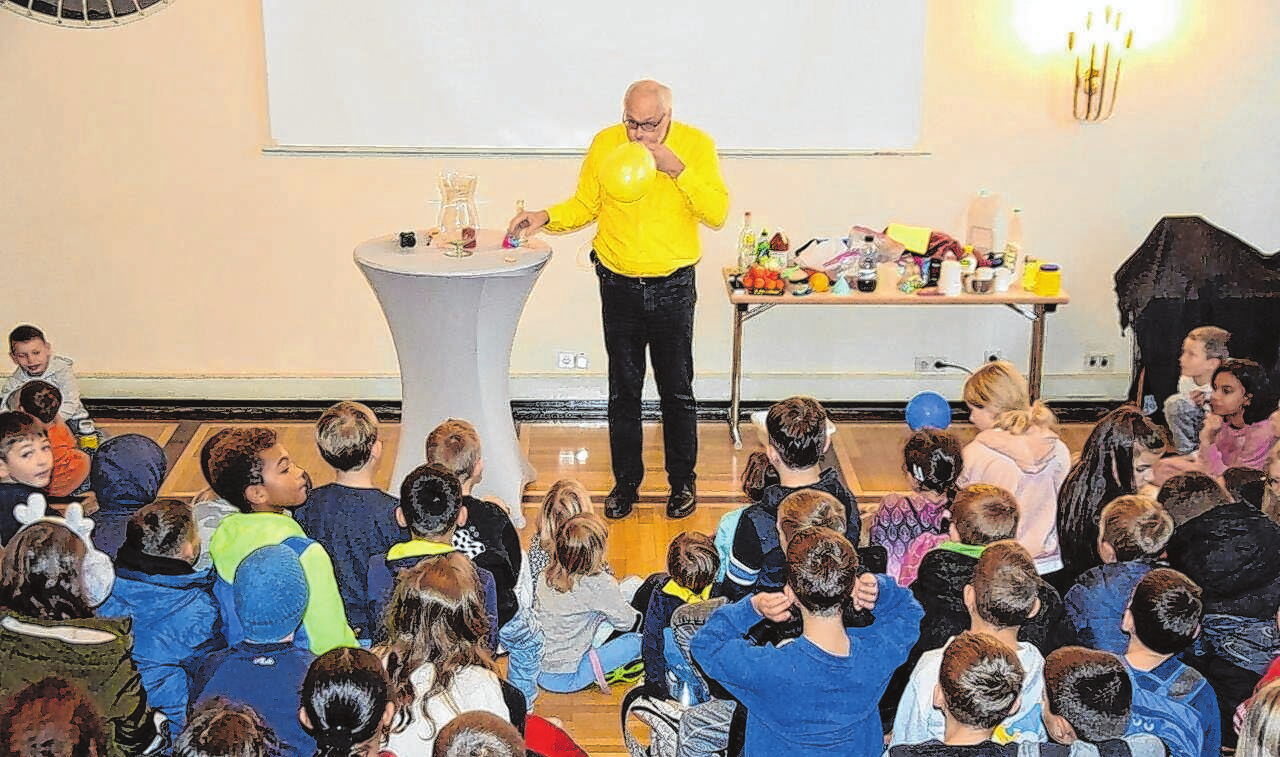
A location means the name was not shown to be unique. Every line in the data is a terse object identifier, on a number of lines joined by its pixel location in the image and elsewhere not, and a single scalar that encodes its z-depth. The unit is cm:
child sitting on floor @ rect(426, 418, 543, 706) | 356
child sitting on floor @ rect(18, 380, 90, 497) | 459
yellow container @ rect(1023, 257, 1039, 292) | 588
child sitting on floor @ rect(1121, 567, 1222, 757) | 285
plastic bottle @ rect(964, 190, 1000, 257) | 609
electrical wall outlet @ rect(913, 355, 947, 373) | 643
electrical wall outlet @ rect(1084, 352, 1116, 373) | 645
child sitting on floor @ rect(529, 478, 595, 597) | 376
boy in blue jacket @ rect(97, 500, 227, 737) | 312
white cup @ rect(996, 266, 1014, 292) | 582
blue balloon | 456
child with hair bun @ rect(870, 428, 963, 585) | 365
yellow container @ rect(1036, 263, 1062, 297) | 578
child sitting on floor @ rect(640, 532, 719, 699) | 342
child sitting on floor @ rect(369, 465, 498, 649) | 327
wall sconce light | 587
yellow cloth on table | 598
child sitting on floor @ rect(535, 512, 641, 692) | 366
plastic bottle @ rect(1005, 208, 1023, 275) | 588
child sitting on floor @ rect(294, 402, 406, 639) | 356
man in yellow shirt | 492
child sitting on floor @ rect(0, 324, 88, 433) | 505
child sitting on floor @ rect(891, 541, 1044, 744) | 291
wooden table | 571
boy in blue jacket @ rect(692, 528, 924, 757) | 270
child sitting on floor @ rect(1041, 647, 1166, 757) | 257
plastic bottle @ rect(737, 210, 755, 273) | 599
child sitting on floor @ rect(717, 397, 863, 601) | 341
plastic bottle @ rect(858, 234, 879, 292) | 580
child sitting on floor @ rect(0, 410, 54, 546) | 377
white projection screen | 588
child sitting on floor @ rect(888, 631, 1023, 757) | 254
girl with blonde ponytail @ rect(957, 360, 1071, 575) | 402
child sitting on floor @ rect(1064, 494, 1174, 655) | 323
